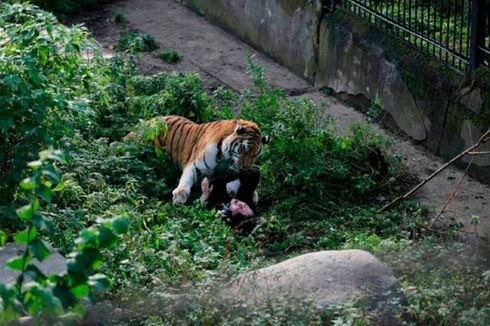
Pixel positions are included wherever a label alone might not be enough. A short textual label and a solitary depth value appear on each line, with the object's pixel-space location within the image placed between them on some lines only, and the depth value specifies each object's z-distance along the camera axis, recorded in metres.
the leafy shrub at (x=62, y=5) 22.92
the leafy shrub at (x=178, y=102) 16.79
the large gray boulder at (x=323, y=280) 10.45
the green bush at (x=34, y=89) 12.67
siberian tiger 15.07
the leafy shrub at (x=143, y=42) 20.62
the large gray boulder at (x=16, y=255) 11.06
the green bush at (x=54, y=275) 7.56
